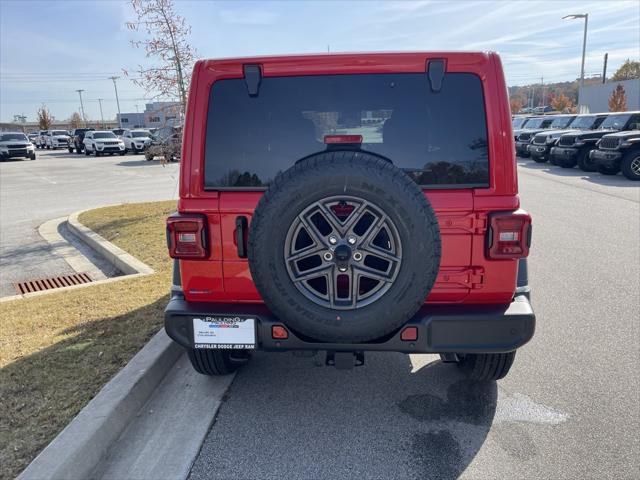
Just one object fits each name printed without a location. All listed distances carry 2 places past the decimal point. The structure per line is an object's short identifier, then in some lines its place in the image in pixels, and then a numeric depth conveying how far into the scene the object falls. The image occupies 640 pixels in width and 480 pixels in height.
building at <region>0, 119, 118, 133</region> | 102.49
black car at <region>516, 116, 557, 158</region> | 23.12
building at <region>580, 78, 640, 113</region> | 42.22
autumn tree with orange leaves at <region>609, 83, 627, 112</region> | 38.41
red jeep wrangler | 2.43
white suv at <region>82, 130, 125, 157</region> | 33.53
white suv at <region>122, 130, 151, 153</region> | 32.69
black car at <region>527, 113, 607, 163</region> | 18.39
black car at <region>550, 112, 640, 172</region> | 15.92
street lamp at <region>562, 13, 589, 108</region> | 29.06
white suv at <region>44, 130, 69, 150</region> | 47.06
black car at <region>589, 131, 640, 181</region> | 14.13
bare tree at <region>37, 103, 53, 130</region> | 79.31
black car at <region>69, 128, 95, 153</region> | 38.66
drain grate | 5.86
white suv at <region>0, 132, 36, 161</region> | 31.95
